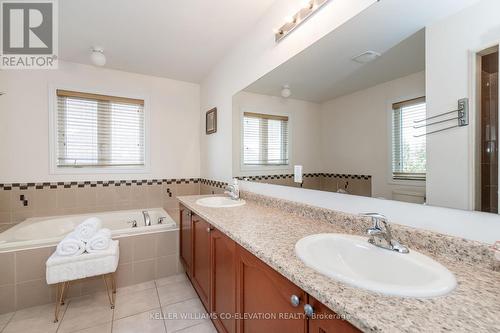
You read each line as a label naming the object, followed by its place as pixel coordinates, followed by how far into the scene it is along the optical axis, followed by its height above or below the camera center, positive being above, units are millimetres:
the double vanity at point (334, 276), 549 -352
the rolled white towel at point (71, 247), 1629 -597
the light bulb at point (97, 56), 2275 +1125
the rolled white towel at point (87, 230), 1751 -518
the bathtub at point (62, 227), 1832 -624
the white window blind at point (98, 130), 2637 +451
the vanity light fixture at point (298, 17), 1341 +972
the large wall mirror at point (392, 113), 777 +251
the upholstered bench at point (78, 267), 1572 -737
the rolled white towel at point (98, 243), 1713 -597
